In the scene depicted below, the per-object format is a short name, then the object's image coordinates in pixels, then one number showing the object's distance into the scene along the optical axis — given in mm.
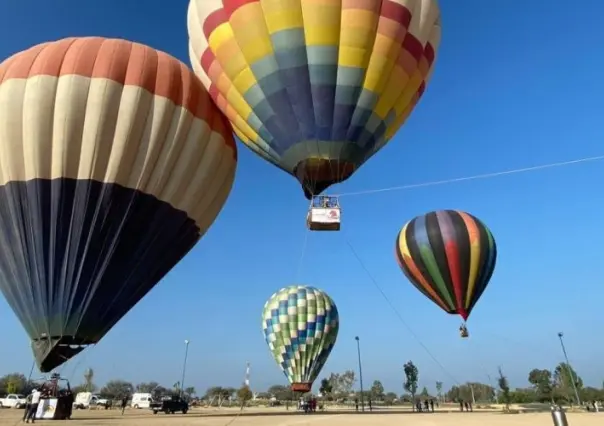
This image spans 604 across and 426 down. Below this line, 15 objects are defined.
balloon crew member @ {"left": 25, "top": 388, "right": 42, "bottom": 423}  14628
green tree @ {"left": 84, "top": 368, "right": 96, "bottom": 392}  77312
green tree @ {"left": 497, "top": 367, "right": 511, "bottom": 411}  65294
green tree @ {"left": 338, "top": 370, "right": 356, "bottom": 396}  109125
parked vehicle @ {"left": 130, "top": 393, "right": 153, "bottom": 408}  41297
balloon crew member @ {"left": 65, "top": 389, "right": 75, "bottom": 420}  15119
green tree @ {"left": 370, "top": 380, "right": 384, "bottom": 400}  102750
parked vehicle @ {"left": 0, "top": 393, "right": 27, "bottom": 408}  36475
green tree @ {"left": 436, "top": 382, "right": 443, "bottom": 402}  106125
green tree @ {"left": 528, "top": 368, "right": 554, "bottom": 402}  81500
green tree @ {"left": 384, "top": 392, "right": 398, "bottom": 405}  112838
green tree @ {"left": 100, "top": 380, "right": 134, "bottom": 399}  103825
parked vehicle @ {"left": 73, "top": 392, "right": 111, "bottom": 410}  37094
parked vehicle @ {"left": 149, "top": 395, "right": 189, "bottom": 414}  28547
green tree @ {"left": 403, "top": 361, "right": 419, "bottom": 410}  85625
